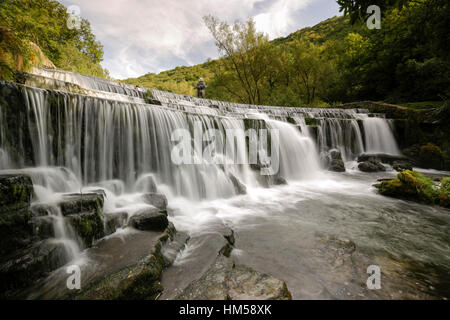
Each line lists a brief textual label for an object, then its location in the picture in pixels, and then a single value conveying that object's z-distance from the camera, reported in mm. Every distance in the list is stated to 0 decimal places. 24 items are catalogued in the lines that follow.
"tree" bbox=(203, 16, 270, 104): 21297
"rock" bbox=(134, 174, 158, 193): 4444
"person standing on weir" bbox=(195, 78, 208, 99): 16797
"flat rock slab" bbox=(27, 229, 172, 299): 1744
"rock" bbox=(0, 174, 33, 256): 1834
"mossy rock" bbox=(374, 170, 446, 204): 4918
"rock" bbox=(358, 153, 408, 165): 10117
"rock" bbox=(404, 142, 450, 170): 9438
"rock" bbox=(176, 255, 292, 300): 1641
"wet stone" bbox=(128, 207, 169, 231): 2801
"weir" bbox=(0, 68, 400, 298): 2506
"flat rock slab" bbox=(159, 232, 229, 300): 1913
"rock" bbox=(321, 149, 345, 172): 9328
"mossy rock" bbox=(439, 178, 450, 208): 4680
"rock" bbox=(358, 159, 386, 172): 9144
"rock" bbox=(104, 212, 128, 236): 2672
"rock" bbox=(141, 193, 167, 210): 3460
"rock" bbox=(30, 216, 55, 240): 2072
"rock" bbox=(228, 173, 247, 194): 5652
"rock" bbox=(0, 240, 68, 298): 1697
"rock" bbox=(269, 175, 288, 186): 6964
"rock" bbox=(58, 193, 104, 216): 2376
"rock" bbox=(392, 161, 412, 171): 9133
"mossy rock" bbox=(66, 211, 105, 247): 2322
